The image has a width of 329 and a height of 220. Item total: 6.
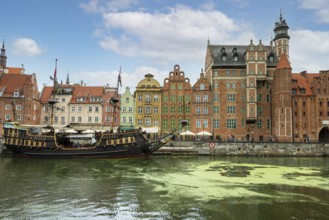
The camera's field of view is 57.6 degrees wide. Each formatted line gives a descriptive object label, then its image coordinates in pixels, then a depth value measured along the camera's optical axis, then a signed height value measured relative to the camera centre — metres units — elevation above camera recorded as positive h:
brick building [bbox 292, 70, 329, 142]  61.03 +5.53
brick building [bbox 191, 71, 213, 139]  63.88 +5.92
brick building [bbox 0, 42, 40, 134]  64.69 +8.08
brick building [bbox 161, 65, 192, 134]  64.81 +8.10
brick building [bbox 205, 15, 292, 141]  62.00 +9.16
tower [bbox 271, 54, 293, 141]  58.28 +6.96
